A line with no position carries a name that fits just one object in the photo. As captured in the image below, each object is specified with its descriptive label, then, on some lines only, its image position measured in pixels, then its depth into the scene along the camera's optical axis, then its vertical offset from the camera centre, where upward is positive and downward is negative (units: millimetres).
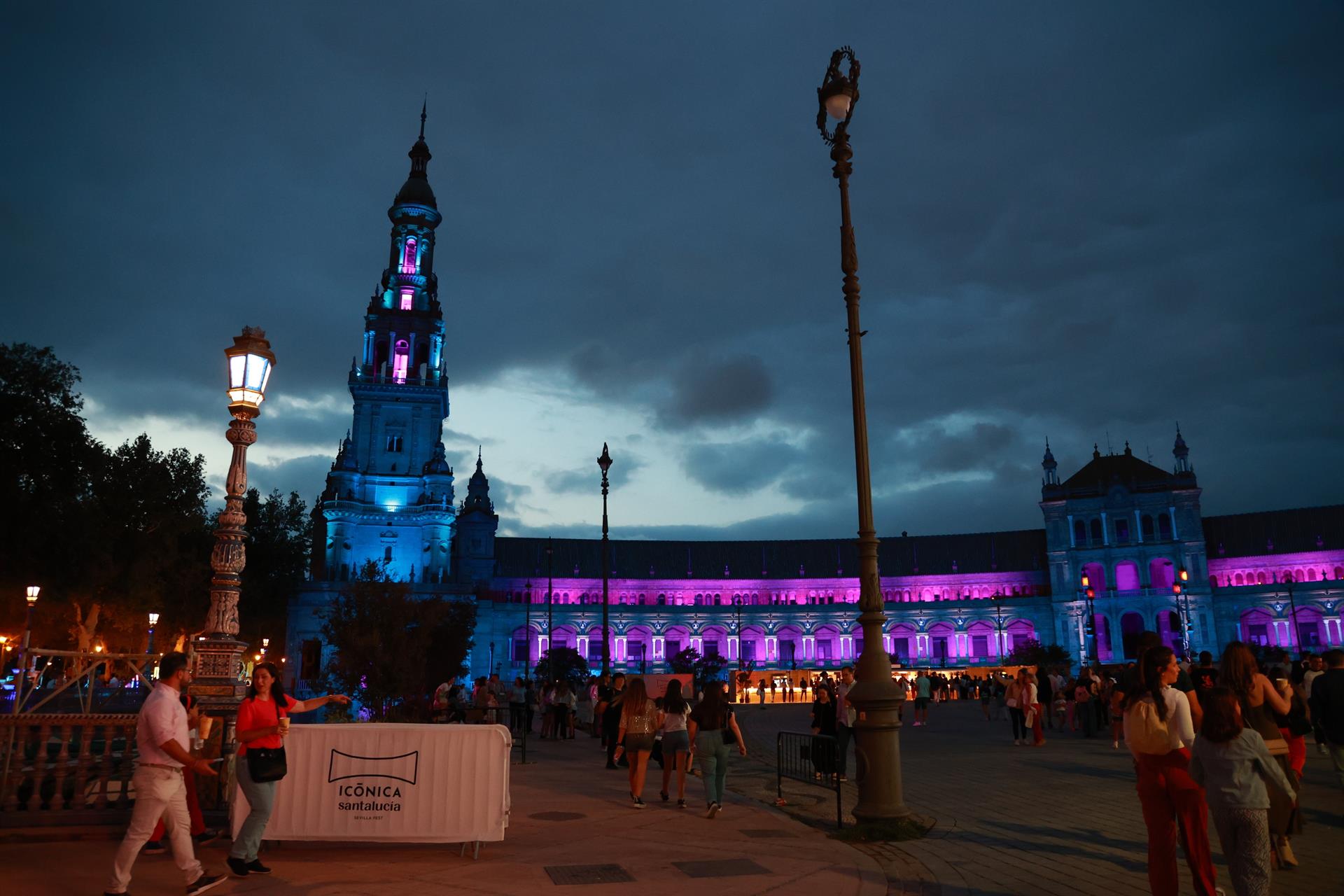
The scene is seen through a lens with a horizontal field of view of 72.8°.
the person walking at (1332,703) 10781 -569
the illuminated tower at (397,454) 94062 +21182
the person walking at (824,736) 14984 -1419
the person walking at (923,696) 34812 -1504
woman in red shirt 8336 -859
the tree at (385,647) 38656 +474
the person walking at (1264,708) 8359 -560
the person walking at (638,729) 13727 -1077
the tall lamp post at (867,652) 10883 +56
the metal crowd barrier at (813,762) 14664 -1782
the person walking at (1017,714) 23984 -1505
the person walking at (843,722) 17188 -1378
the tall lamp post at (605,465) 30359 +6556
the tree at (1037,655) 95438 +34
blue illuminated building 95688 +10777
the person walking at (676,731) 14008 -1109
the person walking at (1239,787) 6539 -943
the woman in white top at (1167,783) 7156 -1003
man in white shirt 7594 -954
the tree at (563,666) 90750 -789
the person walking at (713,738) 12844 -1138
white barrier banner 9414 -1282
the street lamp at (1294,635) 98056 +2085
